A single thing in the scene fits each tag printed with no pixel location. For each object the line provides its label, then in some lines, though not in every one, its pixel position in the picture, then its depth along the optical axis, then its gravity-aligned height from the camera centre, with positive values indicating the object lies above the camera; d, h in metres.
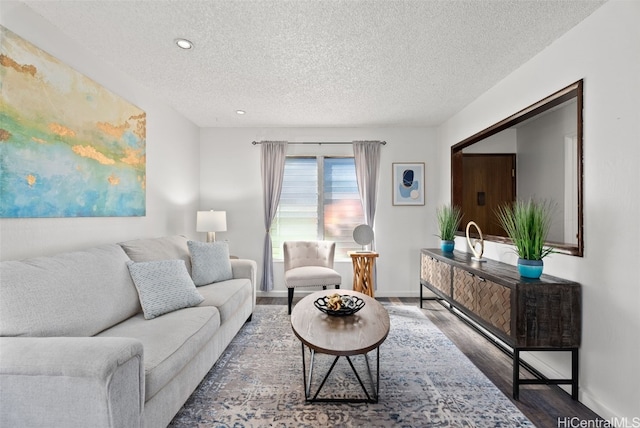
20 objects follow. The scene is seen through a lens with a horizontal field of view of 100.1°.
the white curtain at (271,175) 3.98 +0.56
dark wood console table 1.77 -0.69
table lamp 3.43 -0.13
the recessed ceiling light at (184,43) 1.98 +1.27
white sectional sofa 1.05 -0.65
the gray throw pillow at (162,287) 1.91 -0.57
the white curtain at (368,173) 3.99 +0.60
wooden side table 3.58 -0.77
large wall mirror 3.01 +0.59
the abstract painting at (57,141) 1.57 +0.50
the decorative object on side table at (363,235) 3.83 -0.31
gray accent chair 3.56 -0.62
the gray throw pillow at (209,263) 2.68 -0.53
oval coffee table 1.54 -0.76
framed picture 4.06 +0.46
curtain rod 4.05 +1.07
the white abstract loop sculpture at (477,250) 2.63 -0.37
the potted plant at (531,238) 1.88 -0.18
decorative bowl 1.96 -0.72
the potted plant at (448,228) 3.24 -0.18
